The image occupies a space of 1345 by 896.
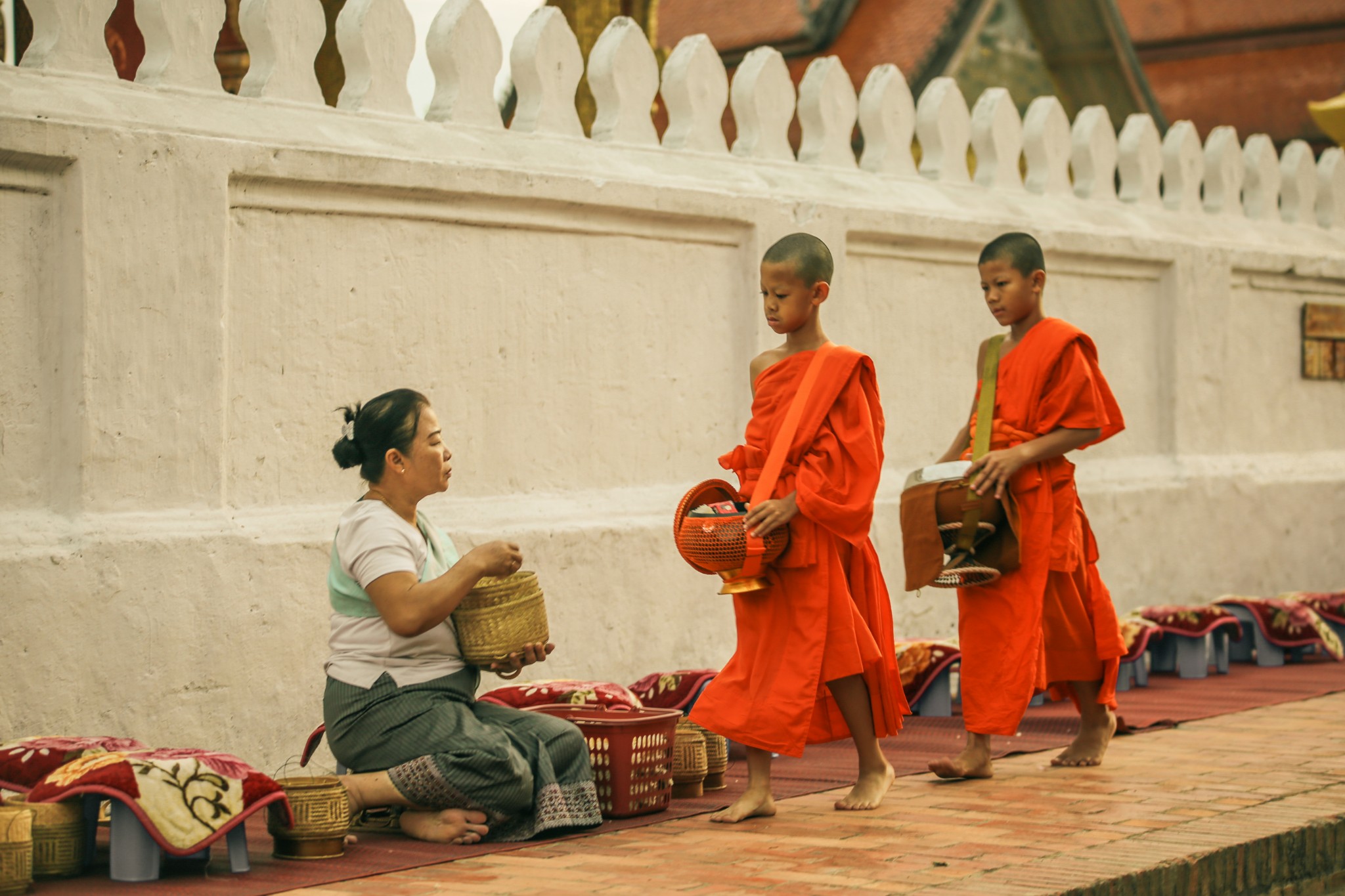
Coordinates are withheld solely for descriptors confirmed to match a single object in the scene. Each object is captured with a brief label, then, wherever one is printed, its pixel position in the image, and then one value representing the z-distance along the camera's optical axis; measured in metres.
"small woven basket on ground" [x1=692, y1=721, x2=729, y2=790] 10.69
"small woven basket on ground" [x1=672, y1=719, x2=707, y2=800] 10.34
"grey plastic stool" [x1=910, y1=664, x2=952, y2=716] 13.82
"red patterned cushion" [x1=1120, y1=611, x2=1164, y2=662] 14.95
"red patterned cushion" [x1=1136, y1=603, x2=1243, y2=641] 15.73
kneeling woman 8.95
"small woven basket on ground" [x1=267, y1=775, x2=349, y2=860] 8.52
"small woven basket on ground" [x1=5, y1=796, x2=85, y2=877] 8.11
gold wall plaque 19.55
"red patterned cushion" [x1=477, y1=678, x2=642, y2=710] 11.07
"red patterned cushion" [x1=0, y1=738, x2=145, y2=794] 8.96
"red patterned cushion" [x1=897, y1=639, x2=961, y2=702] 13.66
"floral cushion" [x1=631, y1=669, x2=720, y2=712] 12.25
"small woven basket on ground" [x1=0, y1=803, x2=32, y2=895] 7.68
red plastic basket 9.59
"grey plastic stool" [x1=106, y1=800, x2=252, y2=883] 8.10
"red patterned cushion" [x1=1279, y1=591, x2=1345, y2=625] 17.19
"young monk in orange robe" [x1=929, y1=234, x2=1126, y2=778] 10.83
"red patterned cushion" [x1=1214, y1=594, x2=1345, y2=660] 16.59
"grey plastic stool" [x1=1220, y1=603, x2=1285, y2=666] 16.64
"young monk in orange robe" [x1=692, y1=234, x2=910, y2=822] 9.52
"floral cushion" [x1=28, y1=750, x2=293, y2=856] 8.08
